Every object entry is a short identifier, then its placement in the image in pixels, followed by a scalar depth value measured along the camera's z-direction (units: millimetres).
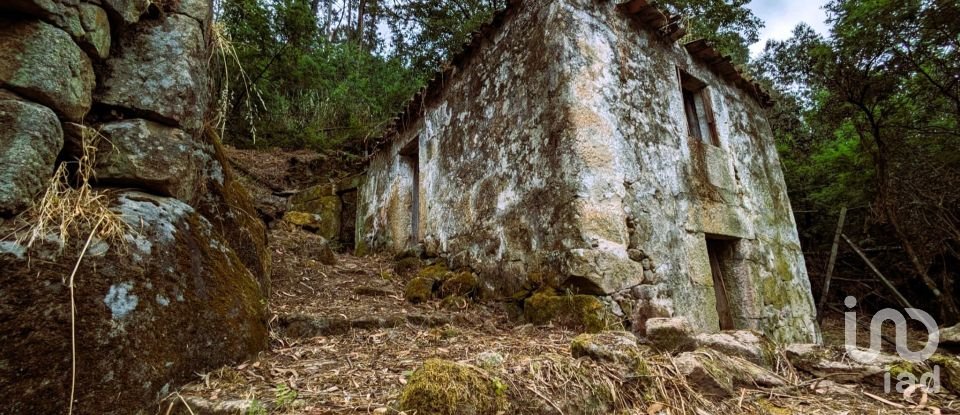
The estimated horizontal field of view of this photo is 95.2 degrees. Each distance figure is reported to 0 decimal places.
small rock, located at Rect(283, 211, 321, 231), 7254
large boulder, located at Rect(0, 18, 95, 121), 1840
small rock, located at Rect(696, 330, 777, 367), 2705
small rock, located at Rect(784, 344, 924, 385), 2459
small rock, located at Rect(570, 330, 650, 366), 2236
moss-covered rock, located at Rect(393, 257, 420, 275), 5578
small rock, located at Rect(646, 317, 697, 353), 2732
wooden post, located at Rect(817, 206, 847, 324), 7297
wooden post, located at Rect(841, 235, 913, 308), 6656
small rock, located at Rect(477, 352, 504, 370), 2079
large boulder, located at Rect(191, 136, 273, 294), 2768
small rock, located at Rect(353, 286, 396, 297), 4250
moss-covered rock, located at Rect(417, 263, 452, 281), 4871
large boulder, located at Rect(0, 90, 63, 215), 1753
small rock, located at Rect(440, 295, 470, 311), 4238
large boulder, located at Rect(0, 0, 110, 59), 1901
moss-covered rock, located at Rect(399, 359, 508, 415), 1656
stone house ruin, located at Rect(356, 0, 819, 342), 3812
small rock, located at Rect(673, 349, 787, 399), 2240
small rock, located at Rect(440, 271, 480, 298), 4543
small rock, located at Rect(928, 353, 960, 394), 2318
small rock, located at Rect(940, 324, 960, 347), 2932
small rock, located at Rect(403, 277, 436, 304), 4383
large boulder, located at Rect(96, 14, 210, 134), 2361
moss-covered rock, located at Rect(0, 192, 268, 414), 1550
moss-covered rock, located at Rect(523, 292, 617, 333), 3361
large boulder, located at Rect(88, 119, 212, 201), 2178
